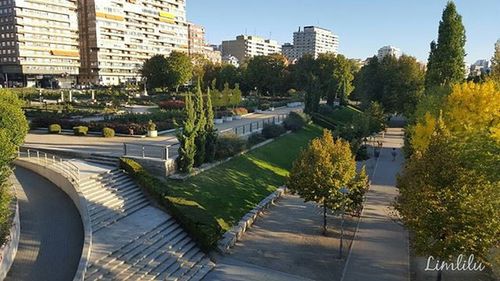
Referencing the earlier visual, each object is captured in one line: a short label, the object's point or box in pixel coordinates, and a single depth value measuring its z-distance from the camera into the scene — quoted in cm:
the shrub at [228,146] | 2579
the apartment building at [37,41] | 9106
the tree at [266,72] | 7856
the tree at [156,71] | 7438
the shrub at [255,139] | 3150
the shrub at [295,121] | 4221
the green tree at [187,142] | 2189
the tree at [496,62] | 3401
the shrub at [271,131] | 3559
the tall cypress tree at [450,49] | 3522
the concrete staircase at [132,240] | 1401
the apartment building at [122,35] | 10819
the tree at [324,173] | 1833
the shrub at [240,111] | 4843
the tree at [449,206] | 1249
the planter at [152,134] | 2968
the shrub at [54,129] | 3005
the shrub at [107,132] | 2870
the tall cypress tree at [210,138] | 2425
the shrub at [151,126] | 2992
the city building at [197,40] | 16450
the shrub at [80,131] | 2934
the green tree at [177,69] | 7406
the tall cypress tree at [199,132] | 2320
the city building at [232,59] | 19012
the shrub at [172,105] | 5018
